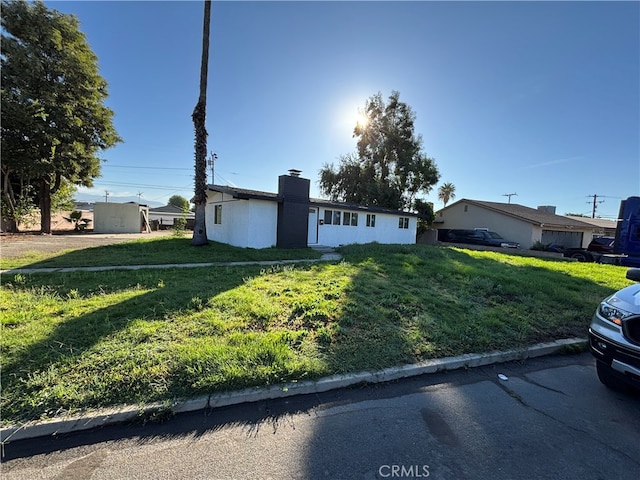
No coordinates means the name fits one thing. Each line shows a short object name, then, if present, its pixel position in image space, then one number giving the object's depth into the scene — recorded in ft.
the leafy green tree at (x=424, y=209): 79.18
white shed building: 72.69
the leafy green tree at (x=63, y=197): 64.49
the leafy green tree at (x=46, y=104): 49.62
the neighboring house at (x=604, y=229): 80.43
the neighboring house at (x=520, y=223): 68.64
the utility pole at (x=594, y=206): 150.07
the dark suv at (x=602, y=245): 47.70
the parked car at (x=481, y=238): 68.25
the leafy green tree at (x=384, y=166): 79.41
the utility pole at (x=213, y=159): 110.42
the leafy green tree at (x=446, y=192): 138.82
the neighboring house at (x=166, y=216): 123.85
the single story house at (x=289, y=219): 41.39
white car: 8.36
